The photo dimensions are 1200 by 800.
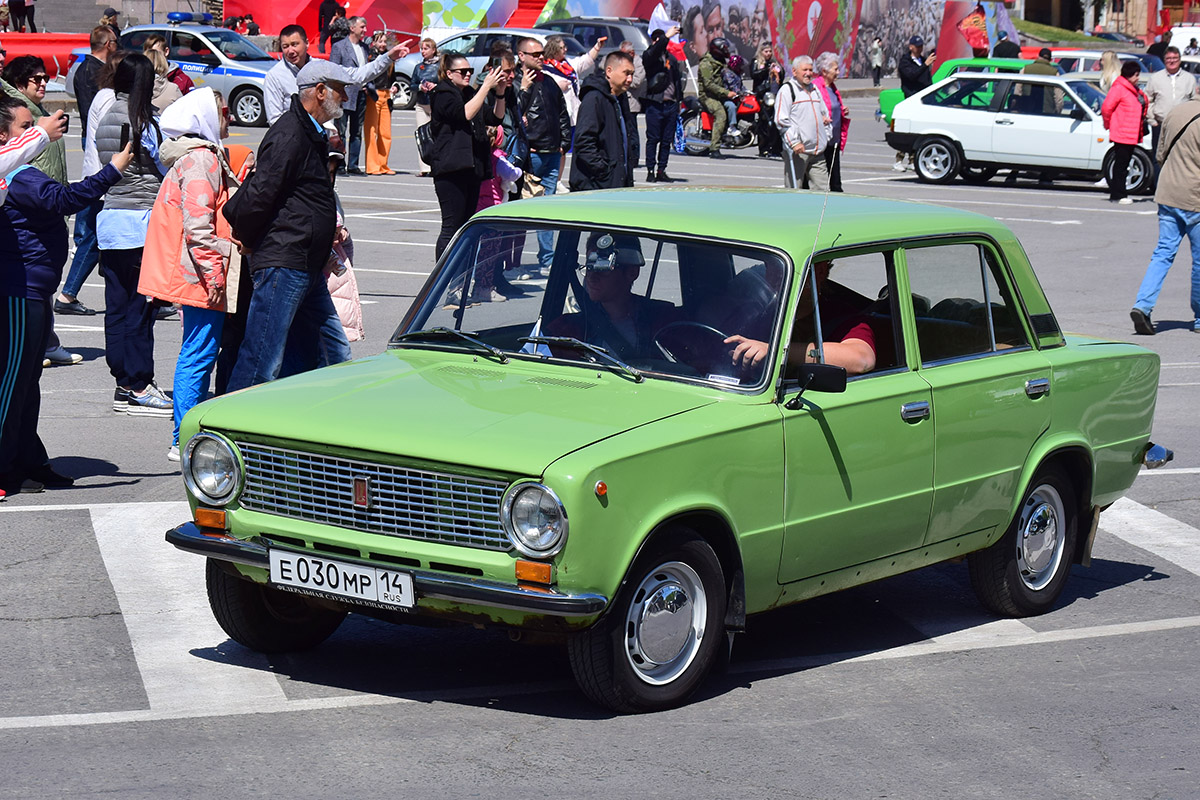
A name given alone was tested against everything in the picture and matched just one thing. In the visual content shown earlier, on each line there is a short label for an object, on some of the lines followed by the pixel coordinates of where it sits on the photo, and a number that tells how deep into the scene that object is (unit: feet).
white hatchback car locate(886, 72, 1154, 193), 85.81
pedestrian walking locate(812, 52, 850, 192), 61.21
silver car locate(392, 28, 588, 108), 105.70
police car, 104.68
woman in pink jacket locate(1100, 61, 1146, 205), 78.48
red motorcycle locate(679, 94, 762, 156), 102.12
